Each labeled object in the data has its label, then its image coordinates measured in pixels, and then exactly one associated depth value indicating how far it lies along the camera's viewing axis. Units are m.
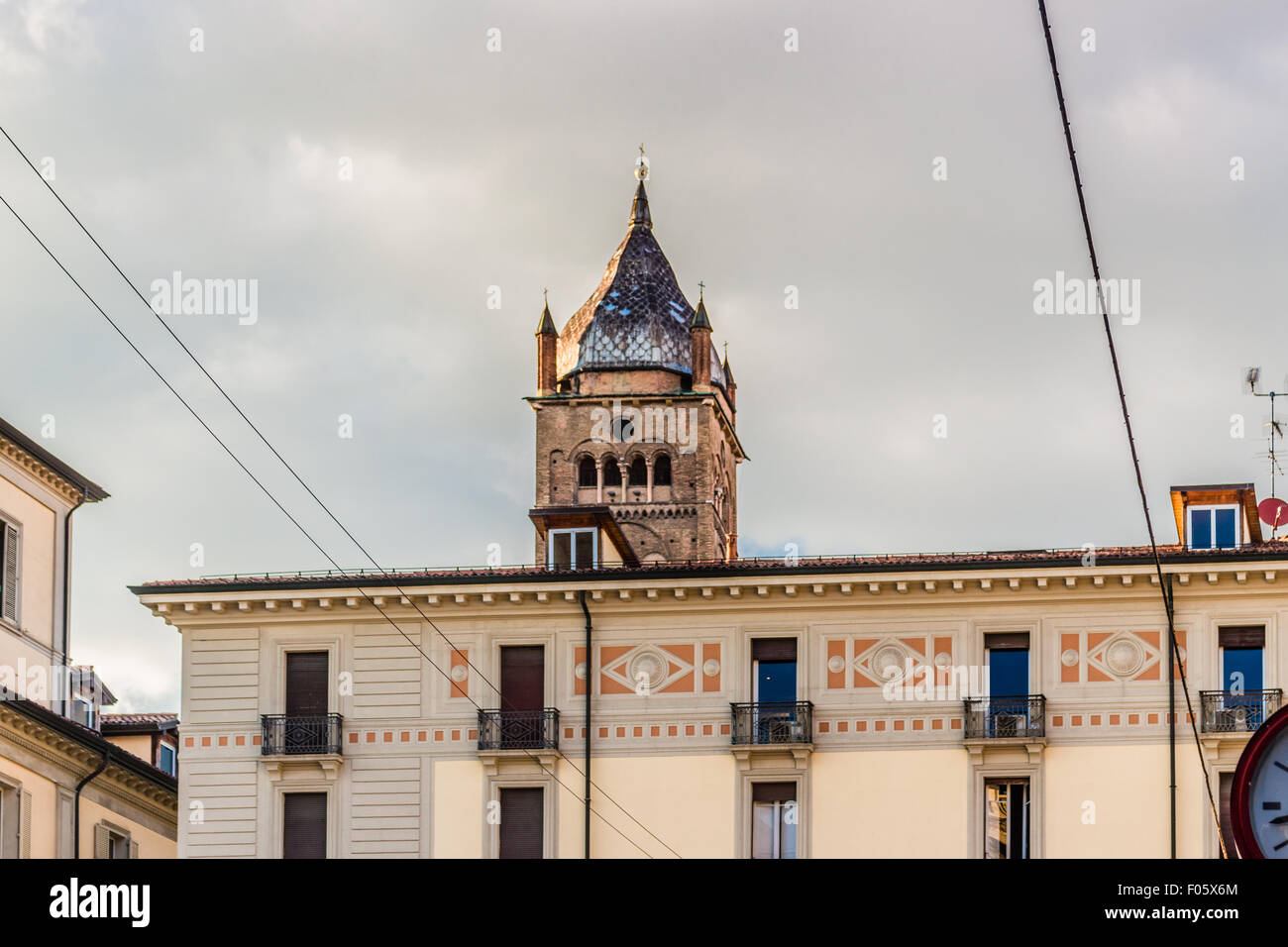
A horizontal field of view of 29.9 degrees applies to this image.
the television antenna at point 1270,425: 47.94
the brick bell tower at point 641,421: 108.12
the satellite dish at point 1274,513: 43.25
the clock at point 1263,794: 8.34
